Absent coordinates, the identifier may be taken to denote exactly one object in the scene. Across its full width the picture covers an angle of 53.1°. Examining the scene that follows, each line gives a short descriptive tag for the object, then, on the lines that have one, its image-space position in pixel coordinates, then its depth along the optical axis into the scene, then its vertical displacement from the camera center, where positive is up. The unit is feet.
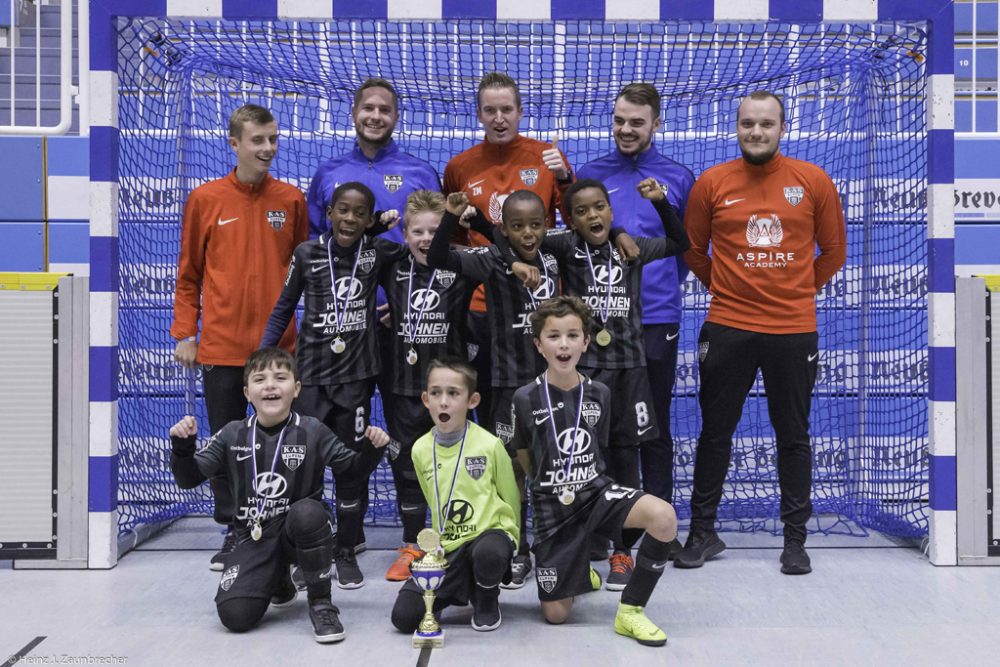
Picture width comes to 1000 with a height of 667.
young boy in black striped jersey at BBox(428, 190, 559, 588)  12.14 +0.44
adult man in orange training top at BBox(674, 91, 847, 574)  12.73 +0.60
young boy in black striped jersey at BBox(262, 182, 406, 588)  12.45 +0.07
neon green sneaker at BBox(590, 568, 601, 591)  11.91 -2.93
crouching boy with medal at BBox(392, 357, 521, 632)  10.59 -1.73
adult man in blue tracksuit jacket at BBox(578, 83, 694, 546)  13.42 +1.39
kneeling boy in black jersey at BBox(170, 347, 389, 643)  10.61 -1.53
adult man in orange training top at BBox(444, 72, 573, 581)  13.24 +2.23
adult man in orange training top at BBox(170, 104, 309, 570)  13.08 +0.91
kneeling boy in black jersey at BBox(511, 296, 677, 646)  10.75 -1.45
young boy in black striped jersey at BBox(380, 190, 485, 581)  12.59 +0.05
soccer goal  14.05 +3.25
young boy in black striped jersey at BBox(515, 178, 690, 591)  12.25 +0.36
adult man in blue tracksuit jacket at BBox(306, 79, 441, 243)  13.48 +2.32
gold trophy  10.01 -2.46
